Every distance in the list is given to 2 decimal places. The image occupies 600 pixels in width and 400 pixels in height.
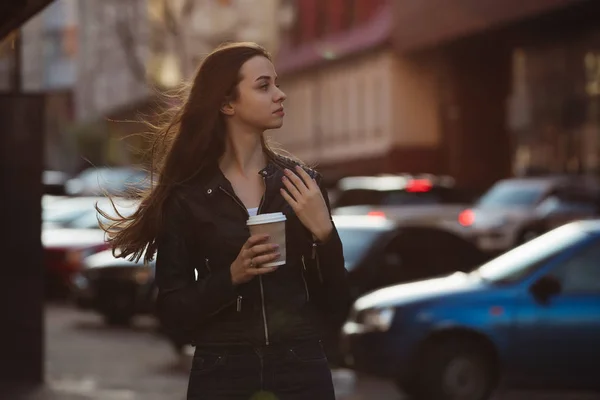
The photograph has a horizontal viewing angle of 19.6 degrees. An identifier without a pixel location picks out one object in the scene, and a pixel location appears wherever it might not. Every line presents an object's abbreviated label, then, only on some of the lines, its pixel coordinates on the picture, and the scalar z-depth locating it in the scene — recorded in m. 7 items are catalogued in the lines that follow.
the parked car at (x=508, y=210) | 28.25
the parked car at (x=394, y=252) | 16.19
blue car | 12.51
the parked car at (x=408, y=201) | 27.48
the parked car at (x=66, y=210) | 33.81
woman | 4.86
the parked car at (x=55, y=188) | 50.31
